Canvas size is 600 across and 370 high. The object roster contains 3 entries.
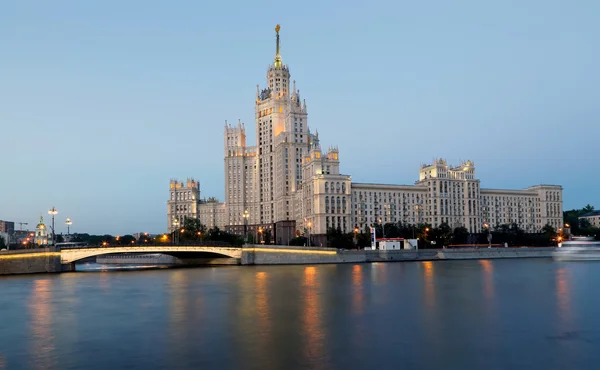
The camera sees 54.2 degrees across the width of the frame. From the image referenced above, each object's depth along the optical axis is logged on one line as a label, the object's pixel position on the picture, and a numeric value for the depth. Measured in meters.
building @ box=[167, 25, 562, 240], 160.88
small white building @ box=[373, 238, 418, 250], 123.06
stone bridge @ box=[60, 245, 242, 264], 95.00
